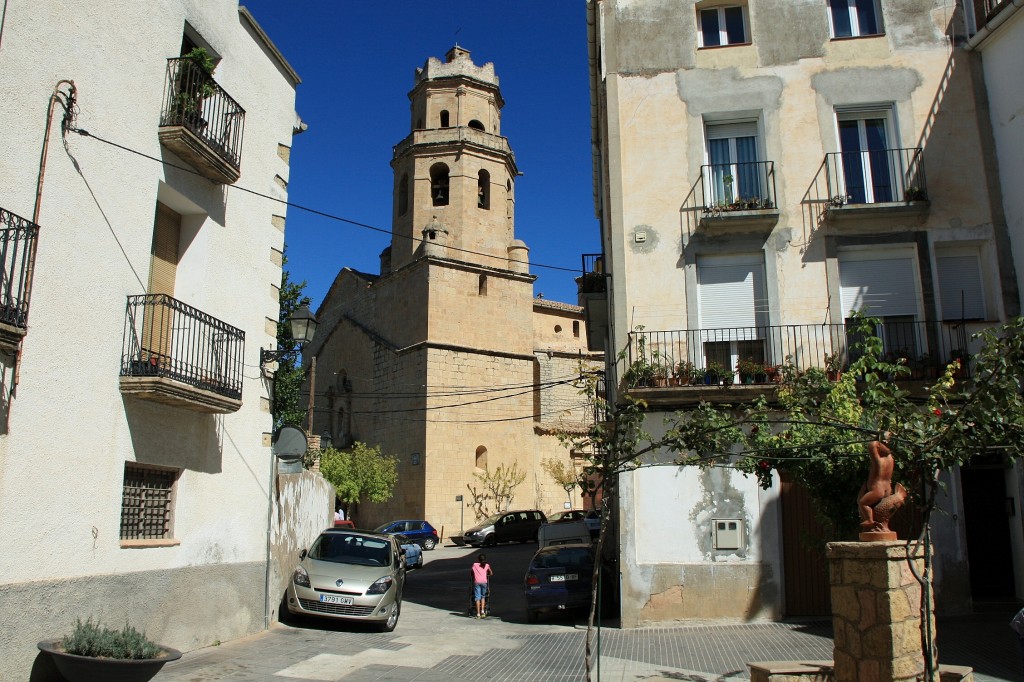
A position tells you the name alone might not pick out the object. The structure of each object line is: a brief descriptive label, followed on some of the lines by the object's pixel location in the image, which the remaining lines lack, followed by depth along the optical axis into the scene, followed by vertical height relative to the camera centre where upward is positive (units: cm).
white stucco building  793 +205
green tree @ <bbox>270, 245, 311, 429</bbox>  2320 +376
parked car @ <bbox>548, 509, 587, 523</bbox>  3366 -54
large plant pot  712 -136
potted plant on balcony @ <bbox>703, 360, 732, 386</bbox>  1353 +200
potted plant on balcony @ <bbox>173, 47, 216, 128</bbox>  1053 +529
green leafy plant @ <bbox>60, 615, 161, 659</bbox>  727 -119
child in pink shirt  1535 -140
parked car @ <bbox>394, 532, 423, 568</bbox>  2477 -149
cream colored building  1323 +455
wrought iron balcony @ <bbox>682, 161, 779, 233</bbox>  1408 +516
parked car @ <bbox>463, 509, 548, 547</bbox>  3228 -100
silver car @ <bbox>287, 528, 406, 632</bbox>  1281 -118
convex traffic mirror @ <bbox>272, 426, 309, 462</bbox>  1306 +92
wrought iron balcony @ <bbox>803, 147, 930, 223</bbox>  1391 +525
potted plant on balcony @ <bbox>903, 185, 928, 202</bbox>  1392 +494
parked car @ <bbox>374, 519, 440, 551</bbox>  2962 -97
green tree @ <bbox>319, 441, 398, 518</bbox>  3294 +119
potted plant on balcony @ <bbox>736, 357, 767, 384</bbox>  1343 +201
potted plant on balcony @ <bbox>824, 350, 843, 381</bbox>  1337 +208
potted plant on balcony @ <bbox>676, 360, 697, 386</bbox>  1363 +203
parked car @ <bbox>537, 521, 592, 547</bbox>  2205 -85
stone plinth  702 -97
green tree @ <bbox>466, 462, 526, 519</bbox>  3535 +44
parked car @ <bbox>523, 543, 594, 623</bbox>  1428 -139
